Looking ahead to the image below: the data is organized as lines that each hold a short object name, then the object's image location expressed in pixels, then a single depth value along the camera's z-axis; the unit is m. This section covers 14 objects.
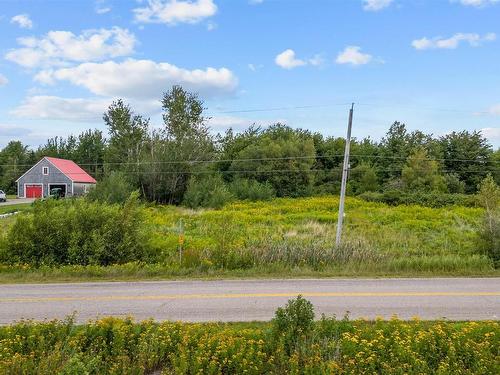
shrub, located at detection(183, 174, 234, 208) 48.81
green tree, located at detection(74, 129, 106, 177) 93.46
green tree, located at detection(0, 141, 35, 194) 86.56
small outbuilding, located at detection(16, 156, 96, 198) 67.44
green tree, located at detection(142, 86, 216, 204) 51.84
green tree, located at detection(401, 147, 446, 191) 59.38
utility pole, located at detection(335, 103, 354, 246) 20.00
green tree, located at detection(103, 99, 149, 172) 68.81
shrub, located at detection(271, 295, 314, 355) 6.61
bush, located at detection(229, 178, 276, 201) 55.38
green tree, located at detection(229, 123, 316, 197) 63.31
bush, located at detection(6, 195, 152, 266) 16.91
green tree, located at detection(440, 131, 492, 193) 67.89
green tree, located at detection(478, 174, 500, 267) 17.11
